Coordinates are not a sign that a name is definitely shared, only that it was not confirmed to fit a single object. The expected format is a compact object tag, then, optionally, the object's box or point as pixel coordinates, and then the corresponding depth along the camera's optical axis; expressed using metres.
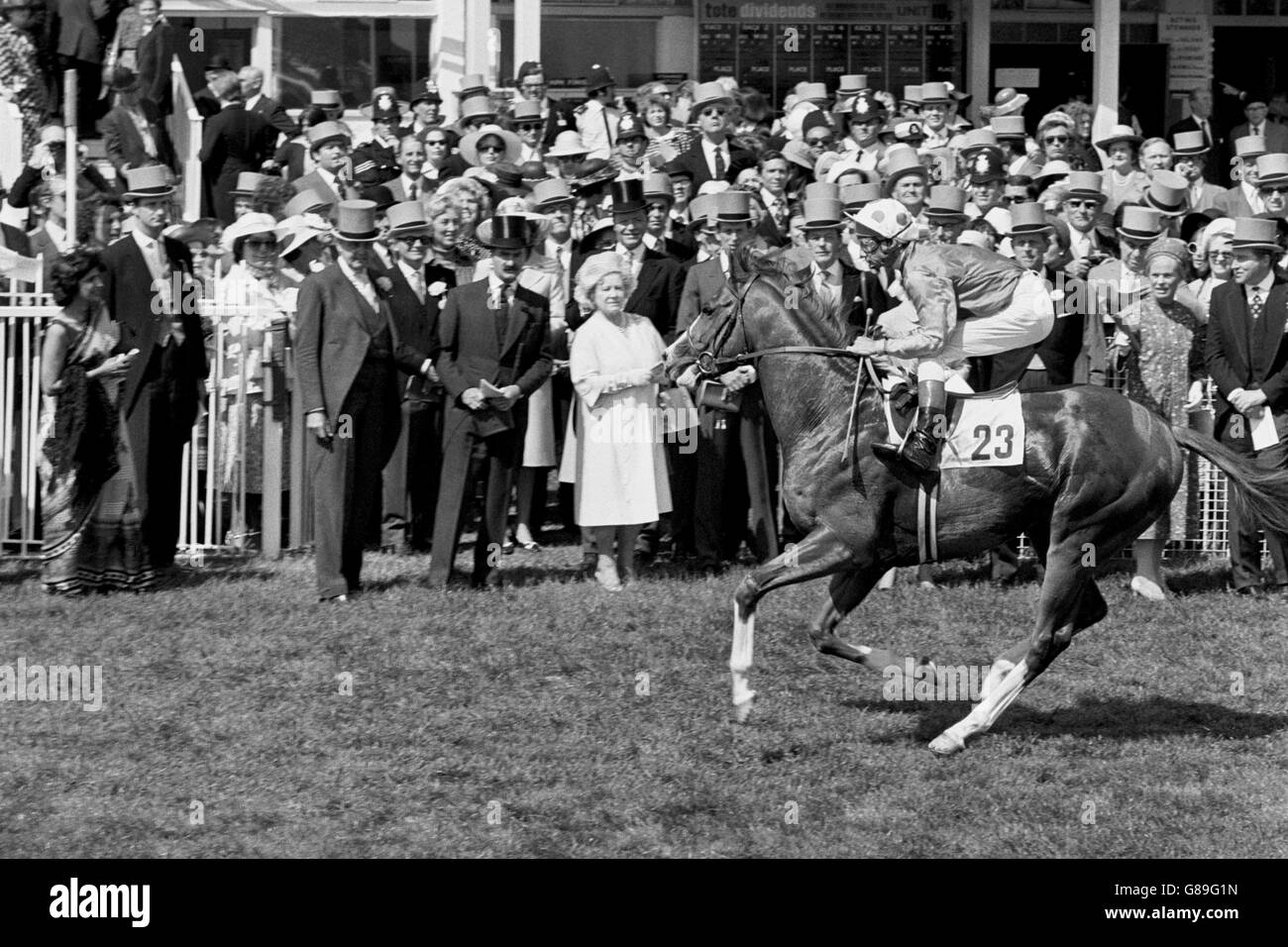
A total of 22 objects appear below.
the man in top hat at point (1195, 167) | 16.86
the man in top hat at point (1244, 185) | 16.38
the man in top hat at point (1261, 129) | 20.50
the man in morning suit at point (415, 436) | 13.48
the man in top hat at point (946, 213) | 13.24
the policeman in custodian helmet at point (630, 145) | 16.44
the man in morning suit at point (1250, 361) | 12.46
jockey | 9.59
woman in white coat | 12.36
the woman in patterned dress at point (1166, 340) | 12.73
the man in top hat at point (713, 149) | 15.94
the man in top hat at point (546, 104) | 17.66
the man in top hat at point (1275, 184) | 14.69
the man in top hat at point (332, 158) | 15.29
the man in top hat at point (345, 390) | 11.93
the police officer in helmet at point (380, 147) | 15.04
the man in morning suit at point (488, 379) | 12.26
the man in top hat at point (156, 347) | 12.35
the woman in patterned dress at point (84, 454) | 11.80
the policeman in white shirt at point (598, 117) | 17.73
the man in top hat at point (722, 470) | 12.91
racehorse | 9.73
